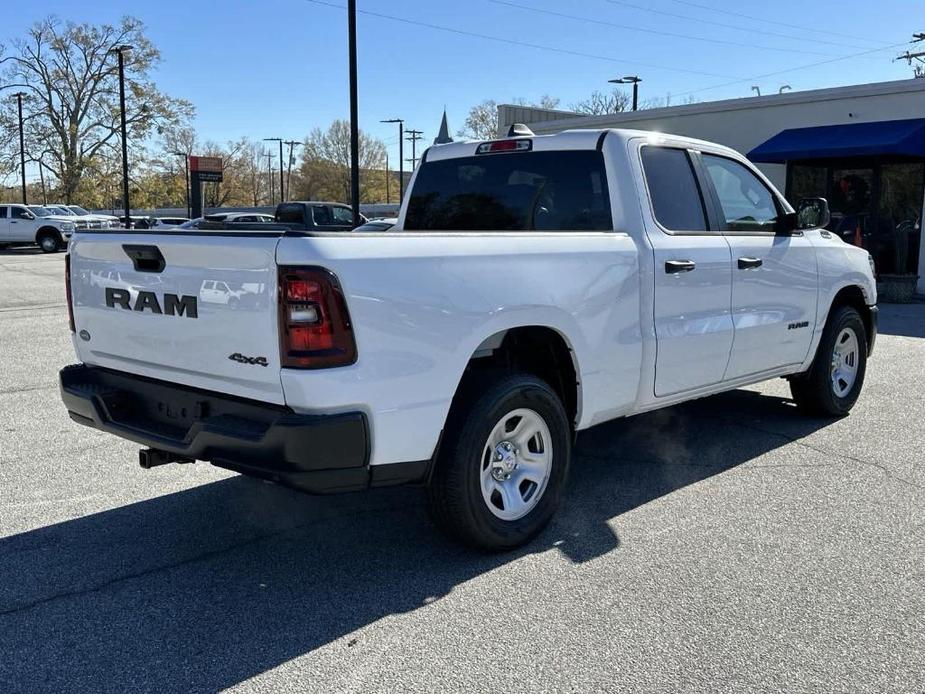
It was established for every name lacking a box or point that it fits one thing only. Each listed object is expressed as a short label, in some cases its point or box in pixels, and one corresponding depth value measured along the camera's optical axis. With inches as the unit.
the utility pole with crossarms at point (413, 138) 3759.8
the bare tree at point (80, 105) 2193.7
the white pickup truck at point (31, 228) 1316.4
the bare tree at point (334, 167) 3996.1
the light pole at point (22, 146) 2210.9
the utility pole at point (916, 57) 1863.2
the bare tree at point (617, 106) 3027.3
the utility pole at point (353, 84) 688.4
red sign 1805.7
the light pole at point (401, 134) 2807.3
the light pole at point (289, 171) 3825.1
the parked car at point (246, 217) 1005.8
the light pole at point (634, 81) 2202.3
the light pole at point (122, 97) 1435.8
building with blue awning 665.0
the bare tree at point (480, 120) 3250.5
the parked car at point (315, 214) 871.7
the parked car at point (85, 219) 1331.2
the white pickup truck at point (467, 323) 127.1
